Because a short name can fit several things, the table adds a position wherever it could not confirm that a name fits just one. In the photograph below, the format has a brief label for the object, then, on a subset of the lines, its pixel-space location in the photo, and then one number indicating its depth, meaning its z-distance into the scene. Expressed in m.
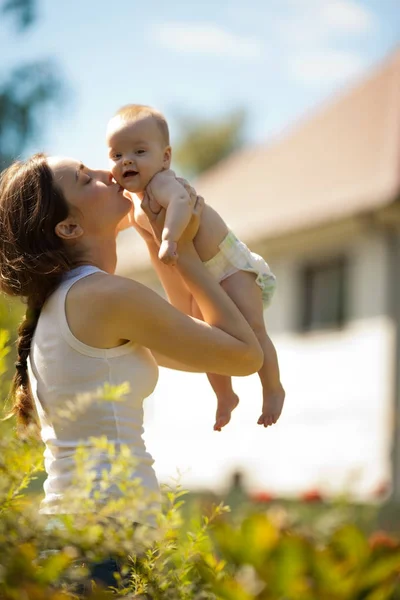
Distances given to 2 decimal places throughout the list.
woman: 2.69
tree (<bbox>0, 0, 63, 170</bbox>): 8.69
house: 14.71
